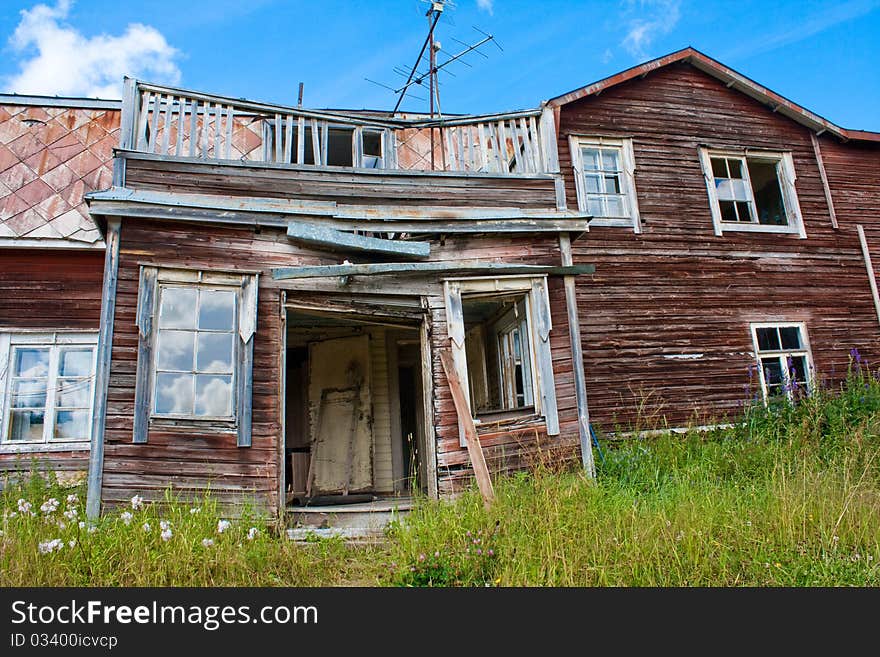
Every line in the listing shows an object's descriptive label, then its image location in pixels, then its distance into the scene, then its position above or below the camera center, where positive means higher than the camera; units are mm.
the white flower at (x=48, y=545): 4953 -598
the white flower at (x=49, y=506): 5593 -339
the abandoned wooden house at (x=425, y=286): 6945 +2144
